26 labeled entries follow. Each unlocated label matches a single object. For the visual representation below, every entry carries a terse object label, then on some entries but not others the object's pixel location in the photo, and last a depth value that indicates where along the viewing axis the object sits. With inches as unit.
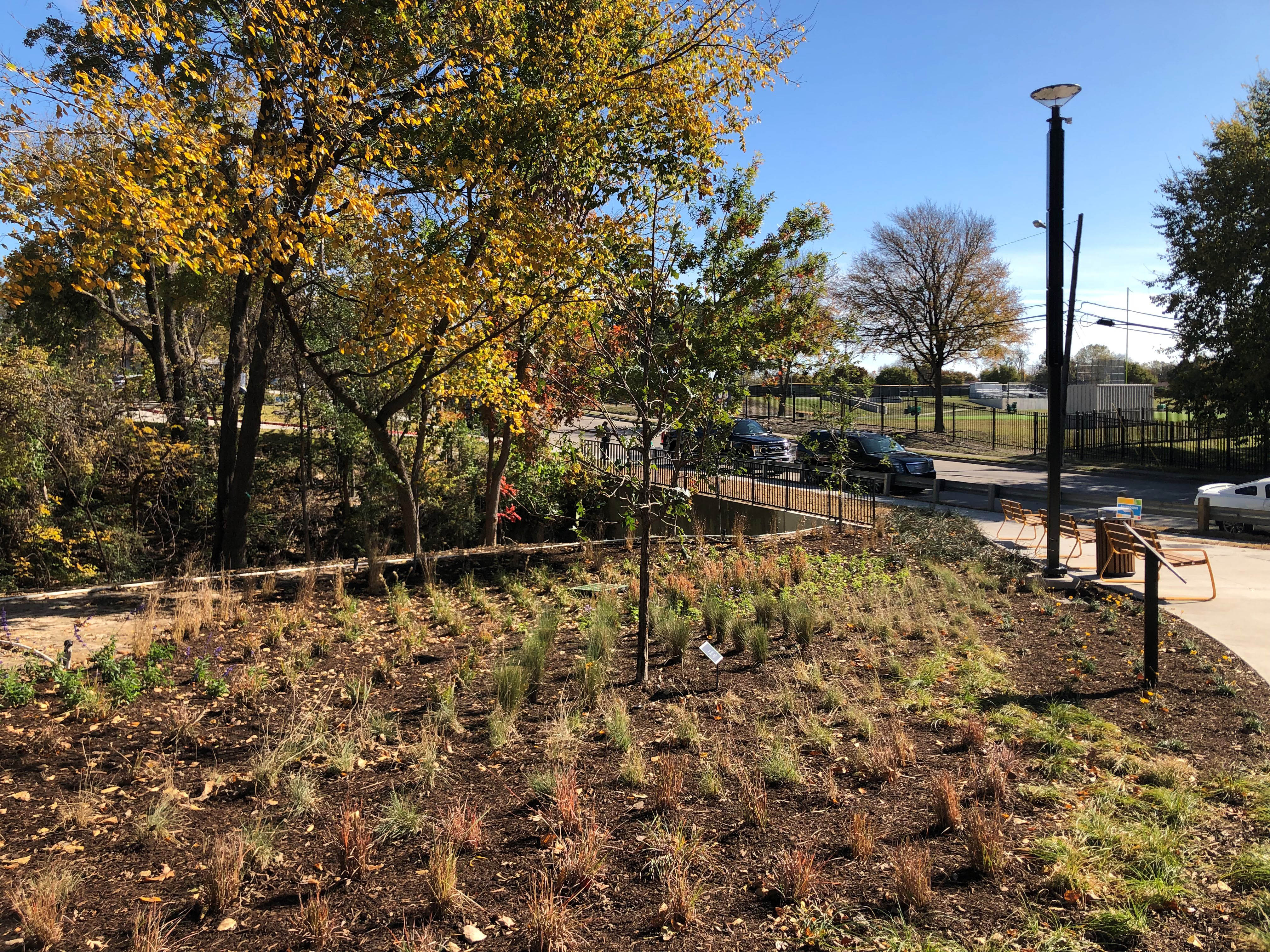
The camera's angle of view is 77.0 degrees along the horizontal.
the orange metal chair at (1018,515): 522.0
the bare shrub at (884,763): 191.0
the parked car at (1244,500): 621.6
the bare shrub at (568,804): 169.2
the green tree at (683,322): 264.4
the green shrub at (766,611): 321.1
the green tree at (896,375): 2928.2
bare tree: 1667.1
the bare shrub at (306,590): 342.3
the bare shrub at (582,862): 151.7
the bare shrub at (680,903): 140.9
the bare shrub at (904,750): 198.2
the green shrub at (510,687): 232.2
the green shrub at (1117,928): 132.7
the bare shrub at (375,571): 379.2
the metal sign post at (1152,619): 253.9
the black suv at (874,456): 826.2
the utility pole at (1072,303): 1123.9
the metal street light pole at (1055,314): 411.8
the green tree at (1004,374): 3216.0
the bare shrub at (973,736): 206.2
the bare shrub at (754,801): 170.7
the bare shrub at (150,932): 131.0
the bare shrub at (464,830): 162.1
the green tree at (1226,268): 989.2
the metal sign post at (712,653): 235.1
